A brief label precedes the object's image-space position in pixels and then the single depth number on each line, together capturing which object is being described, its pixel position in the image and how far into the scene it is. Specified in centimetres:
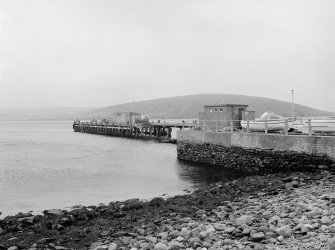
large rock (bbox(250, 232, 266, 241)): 729
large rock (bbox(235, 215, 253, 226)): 836
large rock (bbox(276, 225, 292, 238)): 735
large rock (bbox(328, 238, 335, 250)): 604
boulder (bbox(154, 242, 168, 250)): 715
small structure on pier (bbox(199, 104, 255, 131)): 2567
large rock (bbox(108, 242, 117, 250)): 752
